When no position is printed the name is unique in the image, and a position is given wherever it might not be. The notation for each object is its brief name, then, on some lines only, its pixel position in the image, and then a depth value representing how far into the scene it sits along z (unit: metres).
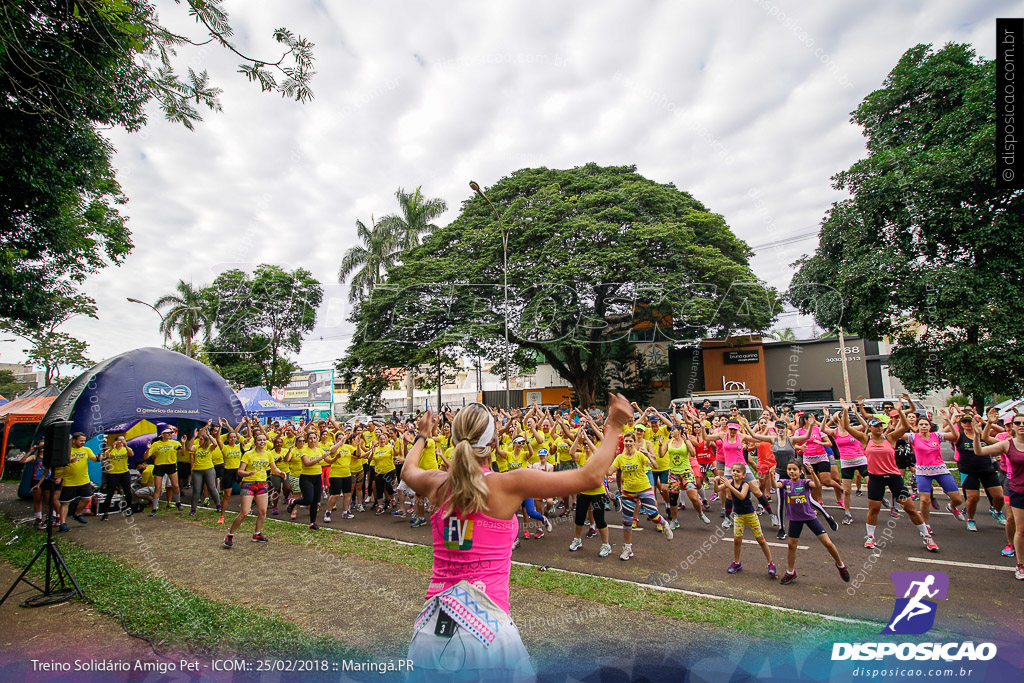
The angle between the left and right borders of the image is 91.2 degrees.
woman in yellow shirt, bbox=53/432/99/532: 9.34
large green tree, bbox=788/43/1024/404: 14.45
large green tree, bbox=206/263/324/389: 31.97
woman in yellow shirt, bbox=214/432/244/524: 10.73
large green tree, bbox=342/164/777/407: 23.30
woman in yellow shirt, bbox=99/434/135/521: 10.77
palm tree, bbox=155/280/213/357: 34.78
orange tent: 17.69
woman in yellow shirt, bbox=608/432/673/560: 7.50
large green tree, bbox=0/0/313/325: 5.15
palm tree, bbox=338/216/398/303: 31.95
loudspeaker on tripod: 6.24
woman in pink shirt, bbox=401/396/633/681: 1.85
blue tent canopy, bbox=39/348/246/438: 11.46
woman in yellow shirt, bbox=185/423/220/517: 10.99
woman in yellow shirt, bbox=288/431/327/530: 9.20
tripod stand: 5.62
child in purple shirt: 5.93
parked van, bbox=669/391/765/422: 23.50
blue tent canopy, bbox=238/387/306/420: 23.14
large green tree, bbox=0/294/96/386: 30.64
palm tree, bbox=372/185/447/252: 32.22
